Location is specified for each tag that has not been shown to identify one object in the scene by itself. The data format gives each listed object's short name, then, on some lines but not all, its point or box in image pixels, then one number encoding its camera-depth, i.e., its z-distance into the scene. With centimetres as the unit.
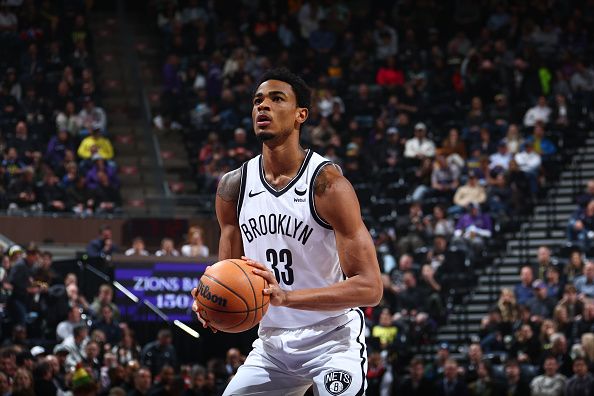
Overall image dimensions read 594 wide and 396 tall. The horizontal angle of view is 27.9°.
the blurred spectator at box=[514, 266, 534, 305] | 1809
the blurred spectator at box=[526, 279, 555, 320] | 1748
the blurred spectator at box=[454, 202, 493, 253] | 1970
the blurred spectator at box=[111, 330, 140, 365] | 1532
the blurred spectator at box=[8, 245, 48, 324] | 1559
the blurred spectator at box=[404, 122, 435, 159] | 2186
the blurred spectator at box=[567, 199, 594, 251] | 1895
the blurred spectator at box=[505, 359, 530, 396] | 1532
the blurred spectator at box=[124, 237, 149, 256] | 1836
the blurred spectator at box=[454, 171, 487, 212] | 2041
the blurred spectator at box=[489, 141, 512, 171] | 2125
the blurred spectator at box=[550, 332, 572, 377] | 1563
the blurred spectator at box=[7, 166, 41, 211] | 2019
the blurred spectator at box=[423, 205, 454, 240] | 1984
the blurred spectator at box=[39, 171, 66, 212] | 2039
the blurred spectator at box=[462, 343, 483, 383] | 1590
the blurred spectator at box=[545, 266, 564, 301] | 1770
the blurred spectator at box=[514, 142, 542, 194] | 2106
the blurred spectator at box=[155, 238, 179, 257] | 1834
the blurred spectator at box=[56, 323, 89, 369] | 1477
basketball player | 682
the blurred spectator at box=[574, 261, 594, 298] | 1747
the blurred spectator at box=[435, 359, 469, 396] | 1530
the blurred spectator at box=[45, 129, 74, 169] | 2131
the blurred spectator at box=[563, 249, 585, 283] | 1797
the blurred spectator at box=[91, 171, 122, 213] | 2092
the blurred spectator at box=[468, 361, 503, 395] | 1538
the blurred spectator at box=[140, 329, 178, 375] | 1538
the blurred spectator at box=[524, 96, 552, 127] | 2256
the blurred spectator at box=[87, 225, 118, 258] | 1845
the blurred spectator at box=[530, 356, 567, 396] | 1522
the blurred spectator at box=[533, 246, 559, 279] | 1845
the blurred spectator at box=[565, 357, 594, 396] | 1489
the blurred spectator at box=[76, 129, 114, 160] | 2186
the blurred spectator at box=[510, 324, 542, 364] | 1638
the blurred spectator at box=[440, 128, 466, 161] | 2177
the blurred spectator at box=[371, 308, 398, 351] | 1728
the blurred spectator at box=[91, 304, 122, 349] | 1591
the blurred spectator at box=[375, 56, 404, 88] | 2439
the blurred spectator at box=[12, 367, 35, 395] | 1231
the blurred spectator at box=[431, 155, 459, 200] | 2095
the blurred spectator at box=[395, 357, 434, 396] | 1539
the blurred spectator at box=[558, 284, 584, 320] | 1688
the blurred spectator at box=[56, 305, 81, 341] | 1552
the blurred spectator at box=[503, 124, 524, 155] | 2158
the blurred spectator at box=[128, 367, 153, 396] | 1368
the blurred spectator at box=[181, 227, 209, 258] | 1861
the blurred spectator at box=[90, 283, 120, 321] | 1612
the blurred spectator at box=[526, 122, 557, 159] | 2172
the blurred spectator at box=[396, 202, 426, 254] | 1966
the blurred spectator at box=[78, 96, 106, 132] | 2269
